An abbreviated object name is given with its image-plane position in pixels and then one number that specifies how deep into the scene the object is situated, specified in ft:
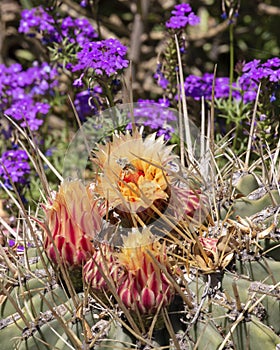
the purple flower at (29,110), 8.18
